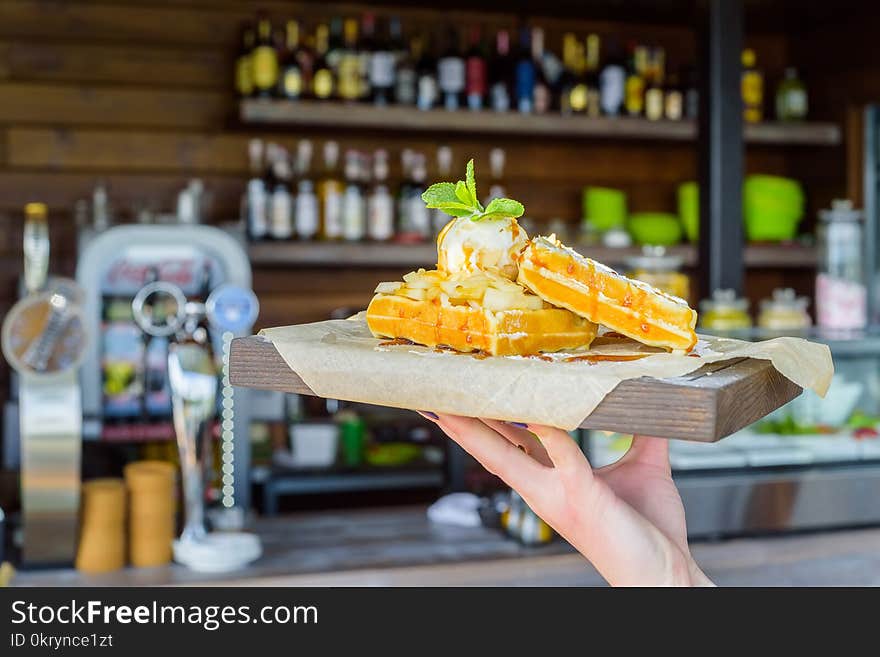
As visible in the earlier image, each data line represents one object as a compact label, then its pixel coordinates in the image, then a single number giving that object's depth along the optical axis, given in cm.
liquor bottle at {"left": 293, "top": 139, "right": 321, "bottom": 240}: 361
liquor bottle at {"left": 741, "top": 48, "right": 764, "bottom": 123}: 419
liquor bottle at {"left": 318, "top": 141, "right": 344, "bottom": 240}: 364
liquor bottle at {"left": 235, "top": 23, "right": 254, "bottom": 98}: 362
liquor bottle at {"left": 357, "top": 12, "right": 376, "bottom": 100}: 369
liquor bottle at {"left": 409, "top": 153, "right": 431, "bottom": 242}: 375
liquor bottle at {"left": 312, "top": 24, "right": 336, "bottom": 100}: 360
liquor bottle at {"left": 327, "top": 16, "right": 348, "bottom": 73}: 367
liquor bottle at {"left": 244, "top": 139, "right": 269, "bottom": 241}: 356
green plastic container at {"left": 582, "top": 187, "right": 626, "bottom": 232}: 403
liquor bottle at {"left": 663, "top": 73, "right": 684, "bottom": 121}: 403
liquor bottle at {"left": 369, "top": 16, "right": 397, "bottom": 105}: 367
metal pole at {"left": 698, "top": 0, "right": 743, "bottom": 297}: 276
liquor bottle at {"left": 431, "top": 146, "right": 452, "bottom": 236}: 378
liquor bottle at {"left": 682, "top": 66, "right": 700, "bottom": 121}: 404
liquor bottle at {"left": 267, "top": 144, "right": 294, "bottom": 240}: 358
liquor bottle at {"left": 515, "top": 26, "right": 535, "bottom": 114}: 380
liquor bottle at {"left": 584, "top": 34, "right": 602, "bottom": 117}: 395
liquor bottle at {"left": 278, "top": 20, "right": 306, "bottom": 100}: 355
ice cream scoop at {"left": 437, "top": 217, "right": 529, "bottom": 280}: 101
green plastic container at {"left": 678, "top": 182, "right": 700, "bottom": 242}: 405
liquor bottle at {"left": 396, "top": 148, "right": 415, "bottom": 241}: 376
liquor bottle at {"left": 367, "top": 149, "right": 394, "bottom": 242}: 369
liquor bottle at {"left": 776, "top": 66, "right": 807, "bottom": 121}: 423
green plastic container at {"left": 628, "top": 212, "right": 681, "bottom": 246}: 400
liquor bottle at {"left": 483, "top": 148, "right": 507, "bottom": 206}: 402
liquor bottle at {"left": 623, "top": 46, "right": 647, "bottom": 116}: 399
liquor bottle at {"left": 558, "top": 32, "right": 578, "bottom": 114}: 397
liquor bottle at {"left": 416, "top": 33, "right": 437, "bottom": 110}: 371
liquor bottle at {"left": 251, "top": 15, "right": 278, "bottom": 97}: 354
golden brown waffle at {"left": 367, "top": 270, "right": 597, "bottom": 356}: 91
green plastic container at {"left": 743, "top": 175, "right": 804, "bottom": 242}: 405
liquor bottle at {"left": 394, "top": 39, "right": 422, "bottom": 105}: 372
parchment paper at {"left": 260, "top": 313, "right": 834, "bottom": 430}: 81
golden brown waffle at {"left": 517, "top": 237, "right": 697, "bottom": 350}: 91
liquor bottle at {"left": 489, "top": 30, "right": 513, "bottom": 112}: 380
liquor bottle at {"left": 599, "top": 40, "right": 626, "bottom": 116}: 392
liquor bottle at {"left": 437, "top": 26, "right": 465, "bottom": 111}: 373
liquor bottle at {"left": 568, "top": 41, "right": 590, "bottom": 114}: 394
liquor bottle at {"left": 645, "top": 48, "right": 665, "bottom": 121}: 399
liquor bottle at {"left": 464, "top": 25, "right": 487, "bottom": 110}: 376
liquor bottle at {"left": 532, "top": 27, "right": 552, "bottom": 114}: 385
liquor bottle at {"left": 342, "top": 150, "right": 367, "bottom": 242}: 365
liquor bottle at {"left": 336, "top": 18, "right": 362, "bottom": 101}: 364
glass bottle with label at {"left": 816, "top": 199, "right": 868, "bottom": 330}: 254
